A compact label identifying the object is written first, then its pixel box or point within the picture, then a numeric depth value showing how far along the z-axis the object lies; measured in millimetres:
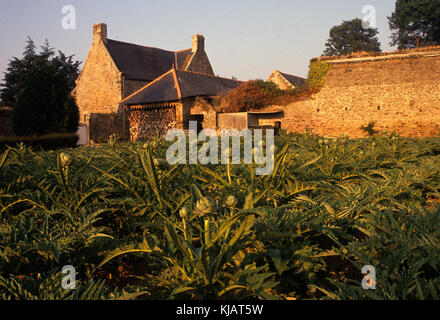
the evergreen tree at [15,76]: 33719
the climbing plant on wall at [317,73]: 16188
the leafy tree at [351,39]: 45438
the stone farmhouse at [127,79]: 19594
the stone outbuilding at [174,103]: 17688
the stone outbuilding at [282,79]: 28984
